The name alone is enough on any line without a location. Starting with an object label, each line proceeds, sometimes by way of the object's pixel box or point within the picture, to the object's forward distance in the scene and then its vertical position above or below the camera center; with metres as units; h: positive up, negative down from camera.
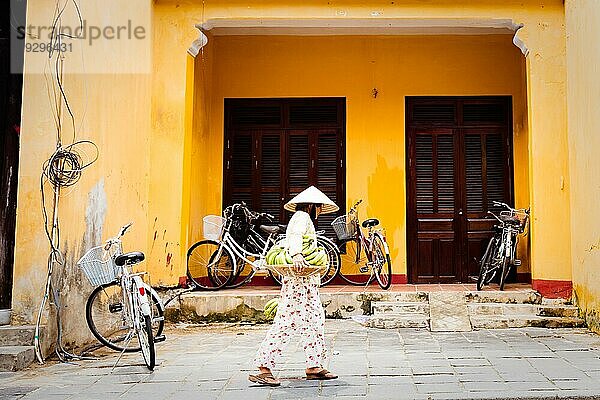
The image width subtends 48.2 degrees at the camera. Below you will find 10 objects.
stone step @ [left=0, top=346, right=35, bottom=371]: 5.73 -1.15
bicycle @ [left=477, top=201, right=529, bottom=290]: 8.80 -0.31
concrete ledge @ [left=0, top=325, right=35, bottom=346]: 6.06 -1.01
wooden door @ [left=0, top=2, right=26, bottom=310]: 6.82 +0.89
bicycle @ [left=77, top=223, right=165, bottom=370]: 5.74 -0.74
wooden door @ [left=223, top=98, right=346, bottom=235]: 10.61 +1.13
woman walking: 5.02 -0.73
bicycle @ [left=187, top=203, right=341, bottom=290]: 9.21 -0.34
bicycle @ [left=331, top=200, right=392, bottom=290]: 9.48 -0.35
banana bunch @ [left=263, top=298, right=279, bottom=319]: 5.46 -0.68
